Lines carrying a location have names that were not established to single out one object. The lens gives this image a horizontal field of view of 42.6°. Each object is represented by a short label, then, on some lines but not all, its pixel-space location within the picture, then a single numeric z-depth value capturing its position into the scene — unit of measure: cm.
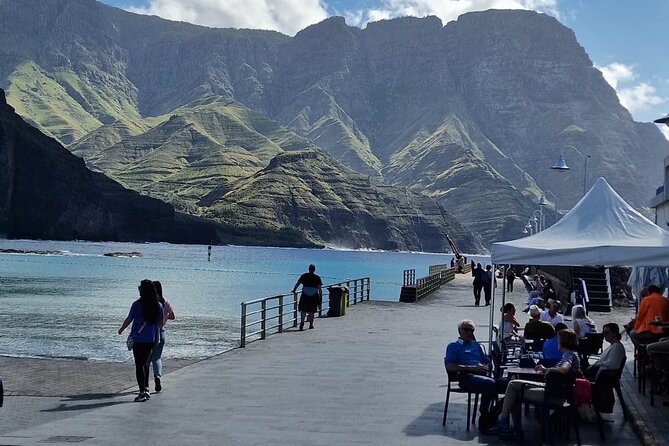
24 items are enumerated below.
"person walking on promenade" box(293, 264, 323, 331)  2462
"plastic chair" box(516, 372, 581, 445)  1032
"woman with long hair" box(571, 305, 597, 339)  1556
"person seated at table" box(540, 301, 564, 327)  1661
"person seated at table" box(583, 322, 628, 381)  1148
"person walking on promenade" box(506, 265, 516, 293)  5324
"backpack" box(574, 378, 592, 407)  1072
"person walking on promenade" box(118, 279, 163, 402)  1328
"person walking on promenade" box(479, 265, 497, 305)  4044
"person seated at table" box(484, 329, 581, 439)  1058
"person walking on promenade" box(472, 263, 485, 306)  3997
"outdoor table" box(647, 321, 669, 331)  1420
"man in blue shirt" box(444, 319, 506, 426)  1124
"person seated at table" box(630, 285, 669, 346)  1449
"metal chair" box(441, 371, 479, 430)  1153
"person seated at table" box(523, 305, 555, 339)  1397
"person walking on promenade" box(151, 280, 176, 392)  1395
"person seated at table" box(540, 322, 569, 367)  1195
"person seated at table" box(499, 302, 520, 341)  1606
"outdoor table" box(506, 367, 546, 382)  1132
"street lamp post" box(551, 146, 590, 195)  4373
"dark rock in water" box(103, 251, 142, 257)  15150
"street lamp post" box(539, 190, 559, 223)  6964
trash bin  3064
